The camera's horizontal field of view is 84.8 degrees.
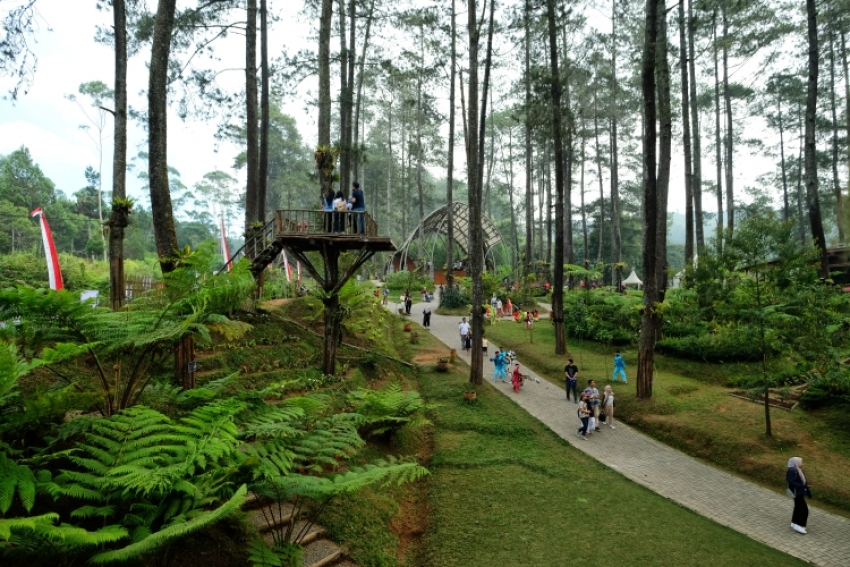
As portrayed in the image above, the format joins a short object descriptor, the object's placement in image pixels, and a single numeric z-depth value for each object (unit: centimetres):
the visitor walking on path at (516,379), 1595
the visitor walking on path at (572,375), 1512
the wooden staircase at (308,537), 549
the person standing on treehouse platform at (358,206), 1237
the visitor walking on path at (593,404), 1245
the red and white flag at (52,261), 1031
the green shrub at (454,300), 3200
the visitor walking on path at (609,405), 1305
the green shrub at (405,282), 4069
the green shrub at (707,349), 1778
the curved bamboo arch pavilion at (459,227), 4719
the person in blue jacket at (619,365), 1588
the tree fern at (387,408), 967
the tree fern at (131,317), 421
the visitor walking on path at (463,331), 2173
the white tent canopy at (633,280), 3850
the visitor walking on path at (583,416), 1221
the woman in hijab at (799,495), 793
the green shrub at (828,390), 1196
